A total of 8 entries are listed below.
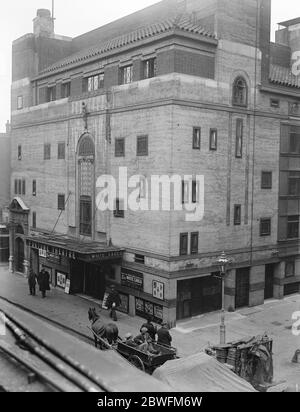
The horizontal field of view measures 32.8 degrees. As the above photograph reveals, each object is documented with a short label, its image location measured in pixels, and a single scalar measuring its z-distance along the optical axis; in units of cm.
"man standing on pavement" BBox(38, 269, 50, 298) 3306
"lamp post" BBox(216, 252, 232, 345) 2150
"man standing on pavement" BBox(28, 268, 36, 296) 3312
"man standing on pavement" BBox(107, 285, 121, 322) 2779
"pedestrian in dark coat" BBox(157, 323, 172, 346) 1956
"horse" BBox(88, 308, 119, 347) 1964
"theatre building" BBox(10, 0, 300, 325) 2705
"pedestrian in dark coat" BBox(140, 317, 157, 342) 2053
